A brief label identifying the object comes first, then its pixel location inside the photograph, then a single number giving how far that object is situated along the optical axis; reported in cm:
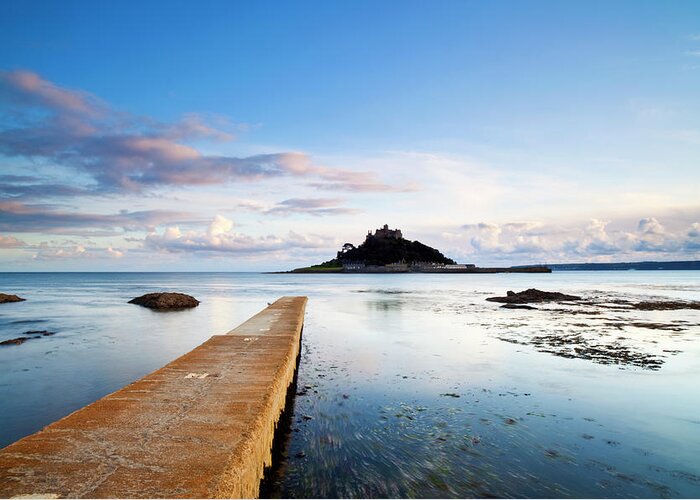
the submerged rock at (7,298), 3218
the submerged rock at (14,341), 1370
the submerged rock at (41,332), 1603
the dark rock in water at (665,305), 2584
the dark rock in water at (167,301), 2664
